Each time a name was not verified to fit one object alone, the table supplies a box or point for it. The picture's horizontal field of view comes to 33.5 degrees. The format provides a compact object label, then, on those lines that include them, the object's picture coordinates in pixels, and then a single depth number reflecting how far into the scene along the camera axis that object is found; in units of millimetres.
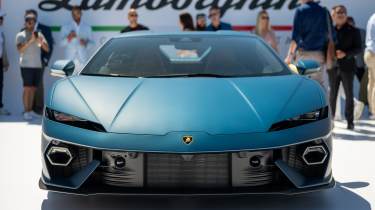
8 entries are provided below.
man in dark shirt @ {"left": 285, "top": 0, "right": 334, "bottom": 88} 8188
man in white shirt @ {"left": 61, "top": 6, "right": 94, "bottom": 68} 11102
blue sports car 3639
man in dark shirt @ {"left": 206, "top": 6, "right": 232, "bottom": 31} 10320
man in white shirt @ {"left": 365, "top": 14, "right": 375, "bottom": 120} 9164
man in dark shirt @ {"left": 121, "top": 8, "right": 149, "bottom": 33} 10281
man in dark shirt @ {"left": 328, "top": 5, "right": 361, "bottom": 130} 8602
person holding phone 10547
